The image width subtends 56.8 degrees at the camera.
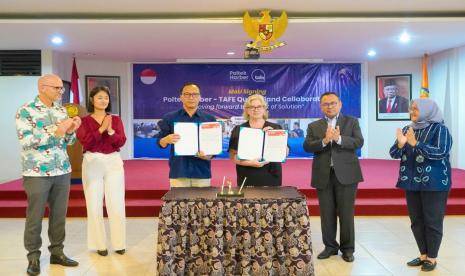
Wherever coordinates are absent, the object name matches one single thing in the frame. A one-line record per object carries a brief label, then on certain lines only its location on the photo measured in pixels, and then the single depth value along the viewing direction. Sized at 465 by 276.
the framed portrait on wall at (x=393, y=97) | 9.61
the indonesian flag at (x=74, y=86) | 8.45
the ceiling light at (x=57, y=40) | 6.98
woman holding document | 3.31
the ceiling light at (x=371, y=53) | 8.56
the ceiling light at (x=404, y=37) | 6.91
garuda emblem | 5.80
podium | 6.55
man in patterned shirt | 3.22
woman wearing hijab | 3.22
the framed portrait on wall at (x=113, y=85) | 9.71
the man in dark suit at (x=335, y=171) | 3.53
